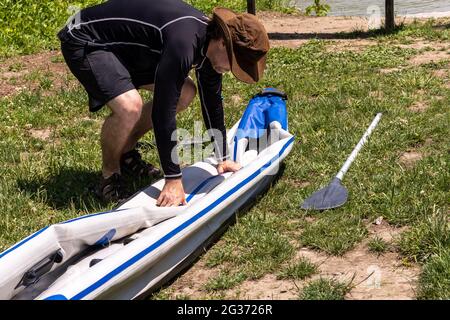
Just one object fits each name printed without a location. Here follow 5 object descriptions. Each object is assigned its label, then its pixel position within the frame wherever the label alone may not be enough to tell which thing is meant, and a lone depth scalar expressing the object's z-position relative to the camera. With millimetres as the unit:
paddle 4645
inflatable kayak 3392
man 4094
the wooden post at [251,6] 10834
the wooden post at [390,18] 9875
